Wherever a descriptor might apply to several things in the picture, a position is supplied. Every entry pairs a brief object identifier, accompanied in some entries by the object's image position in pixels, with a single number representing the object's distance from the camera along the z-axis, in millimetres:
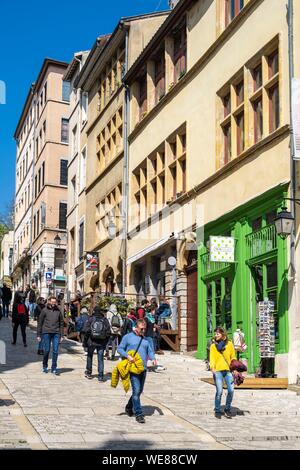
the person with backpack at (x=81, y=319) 23591
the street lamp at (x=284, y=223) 16422
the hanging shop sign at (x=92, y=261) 34688
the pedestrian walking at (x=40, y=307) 21384
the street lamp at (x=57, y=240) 43344
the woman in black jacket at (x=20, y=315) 23719
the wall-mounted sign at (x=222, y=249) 19750
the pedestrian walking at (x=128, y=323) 19922
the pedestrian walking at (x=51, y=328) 17469
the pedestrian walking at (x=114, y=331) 20797
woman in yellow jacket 13164
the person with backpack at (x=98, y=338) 16906
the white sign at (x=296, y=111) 16703
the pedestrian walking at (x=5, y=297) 36131
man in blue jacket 12422
